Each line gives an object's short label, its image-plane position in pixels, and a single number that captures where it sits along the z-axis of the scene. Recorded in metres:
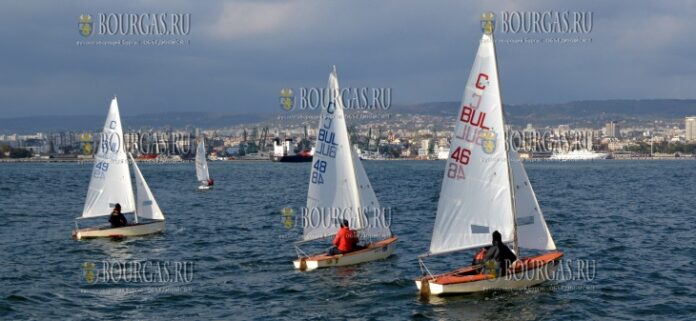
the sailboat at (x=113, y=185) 39.00
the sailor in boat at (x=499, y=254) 23.05
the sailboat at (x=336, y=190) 30.05
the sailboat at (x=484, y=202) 22.81
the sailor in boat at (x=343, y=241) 28.66
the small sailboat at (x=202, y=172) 82.75
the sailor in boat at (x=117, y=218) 37.22
